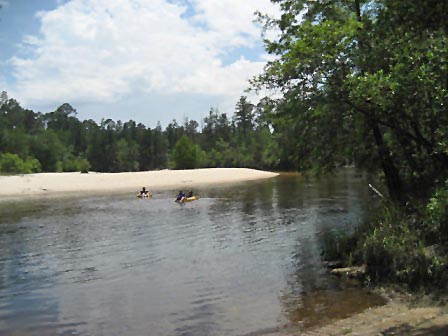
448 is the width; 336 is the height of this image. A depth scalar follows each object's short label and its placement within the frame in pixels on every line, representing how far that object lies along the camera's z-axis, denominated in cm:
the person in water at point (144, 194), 5248
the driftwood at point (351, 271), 1444
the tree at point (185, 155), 12231
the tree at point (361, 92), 1111
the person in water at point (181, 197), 4584
